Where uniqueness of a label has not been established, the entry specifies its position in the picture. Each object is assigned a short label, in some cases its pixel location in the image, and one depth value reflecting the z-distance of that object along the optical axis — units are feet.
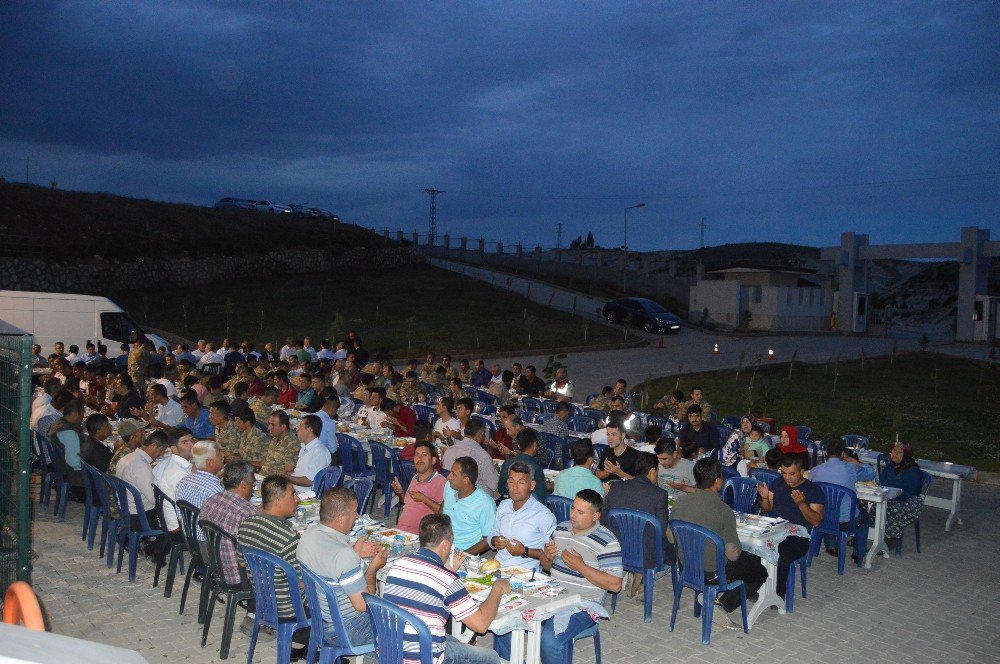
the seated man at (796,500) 25.59
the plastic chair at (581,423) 44.57
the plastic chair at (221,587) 19.86
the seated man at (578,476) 25.70
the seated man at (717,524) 22.45
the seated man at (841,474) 27.91
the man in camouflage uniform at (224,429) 33.71
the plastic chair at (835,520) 27.72
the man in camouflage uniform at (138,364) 54.70
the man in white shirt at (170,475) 24.73
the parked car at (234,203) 176.24
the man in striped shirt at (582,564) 18.33
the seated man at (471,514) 22.04
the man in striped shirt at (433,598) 15.43
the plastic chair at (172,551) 23.61
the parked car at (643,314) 116.37
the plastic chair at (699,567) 22.00
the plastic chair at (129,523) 25.03
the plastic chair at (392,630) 14.87
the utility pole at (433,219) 204.37
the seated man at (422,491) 23.75
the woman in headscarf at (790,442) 34.01
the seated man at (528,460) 25.67
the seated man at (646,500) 23.49
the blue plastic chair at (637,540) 23.34
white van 67.36
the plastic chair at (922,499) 30.37
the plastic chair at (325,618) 16.89
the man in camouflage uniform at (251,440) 32.45
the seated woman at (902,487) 29.68
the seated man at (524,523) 20.54
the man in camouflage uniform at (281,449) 30.60
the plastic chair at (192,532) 21.94
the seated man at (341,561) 16.74
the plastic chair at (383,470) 33.14
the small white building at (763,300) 130.62
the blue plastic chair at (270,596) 18.08
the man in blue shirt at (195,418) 37.84
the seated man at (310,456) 29.55
